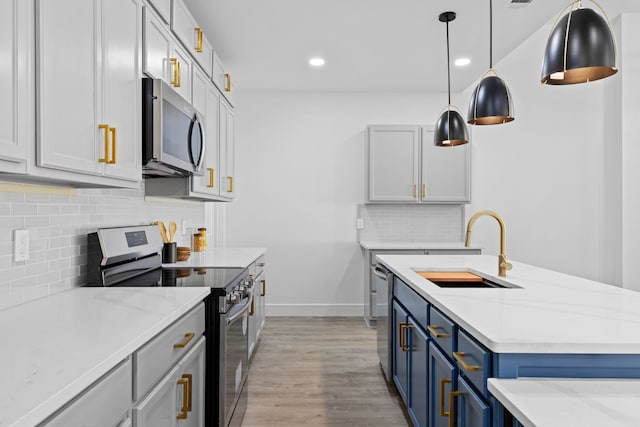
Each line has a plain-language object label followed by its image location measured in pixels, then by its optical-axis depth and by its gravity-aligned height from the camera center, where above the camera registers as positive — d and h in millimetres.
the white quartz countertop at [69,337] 828 -345
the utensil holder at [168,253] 2924 -283
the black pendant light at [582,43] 1487 +581
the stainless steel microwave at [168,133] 2041 +402
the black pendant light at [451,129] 2943 +556
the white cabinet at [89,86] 1326 +439
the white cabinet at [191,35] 2540 +1136
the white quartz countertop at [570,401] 891 -430
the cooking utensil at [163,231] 3022 -142
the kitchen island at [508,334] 1198 -368
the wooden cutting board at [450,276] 2551 -384
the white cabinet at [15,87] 1143 +334
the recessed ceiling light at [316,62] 4039 +1398
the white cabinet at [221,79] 3490 +1109
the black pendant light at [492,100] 2301 +590
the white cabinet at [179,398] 1301 -639
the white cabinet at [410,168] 4785 +474
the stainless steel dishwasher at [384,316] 2920 -735
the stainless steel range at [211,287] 1969 -381
